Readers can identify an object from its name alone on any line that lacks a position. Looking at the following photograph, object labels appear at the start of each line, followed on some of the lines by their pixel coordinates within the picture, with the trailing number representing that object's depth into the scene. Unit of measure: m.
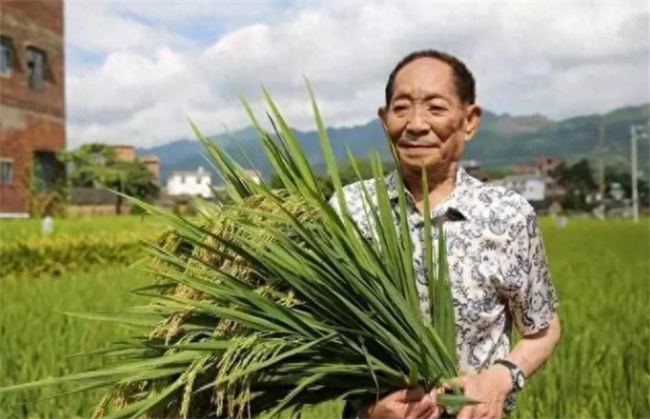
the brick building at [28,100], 22.47
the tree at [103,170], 32.12
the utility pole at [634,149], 44.85
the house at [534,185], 77.69
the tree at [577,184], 79.62
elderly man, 1.61
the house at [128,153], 42.71
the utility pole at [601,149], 62.36
